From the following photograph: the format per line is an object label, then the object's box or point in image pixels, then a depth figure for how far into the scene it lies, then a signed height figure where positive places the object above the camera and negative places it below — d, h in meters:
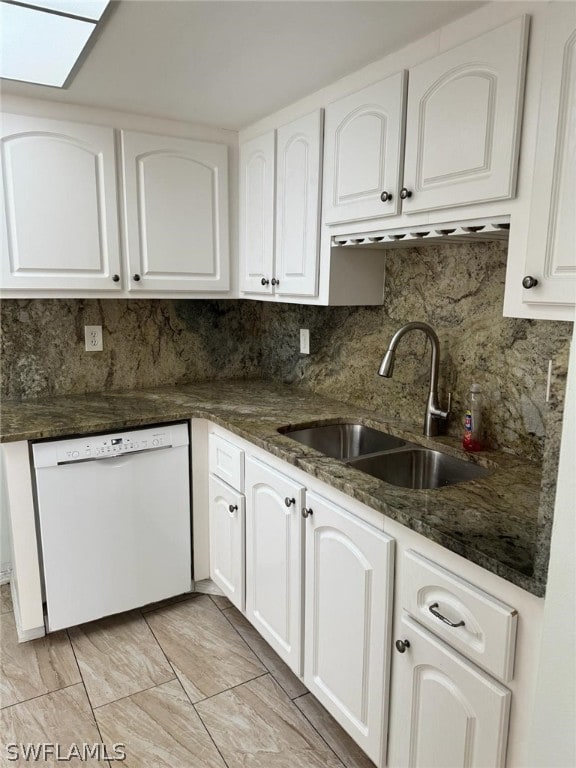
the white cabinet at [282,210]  1.94 +0.37
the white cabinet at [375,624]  1.07 -0.82
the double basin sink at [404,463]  1.68 -0.54
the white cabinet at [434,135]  1.22 +0.46
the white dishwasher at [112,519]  1.98 -0.88
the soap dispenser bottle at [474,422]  1.66 -0.38
